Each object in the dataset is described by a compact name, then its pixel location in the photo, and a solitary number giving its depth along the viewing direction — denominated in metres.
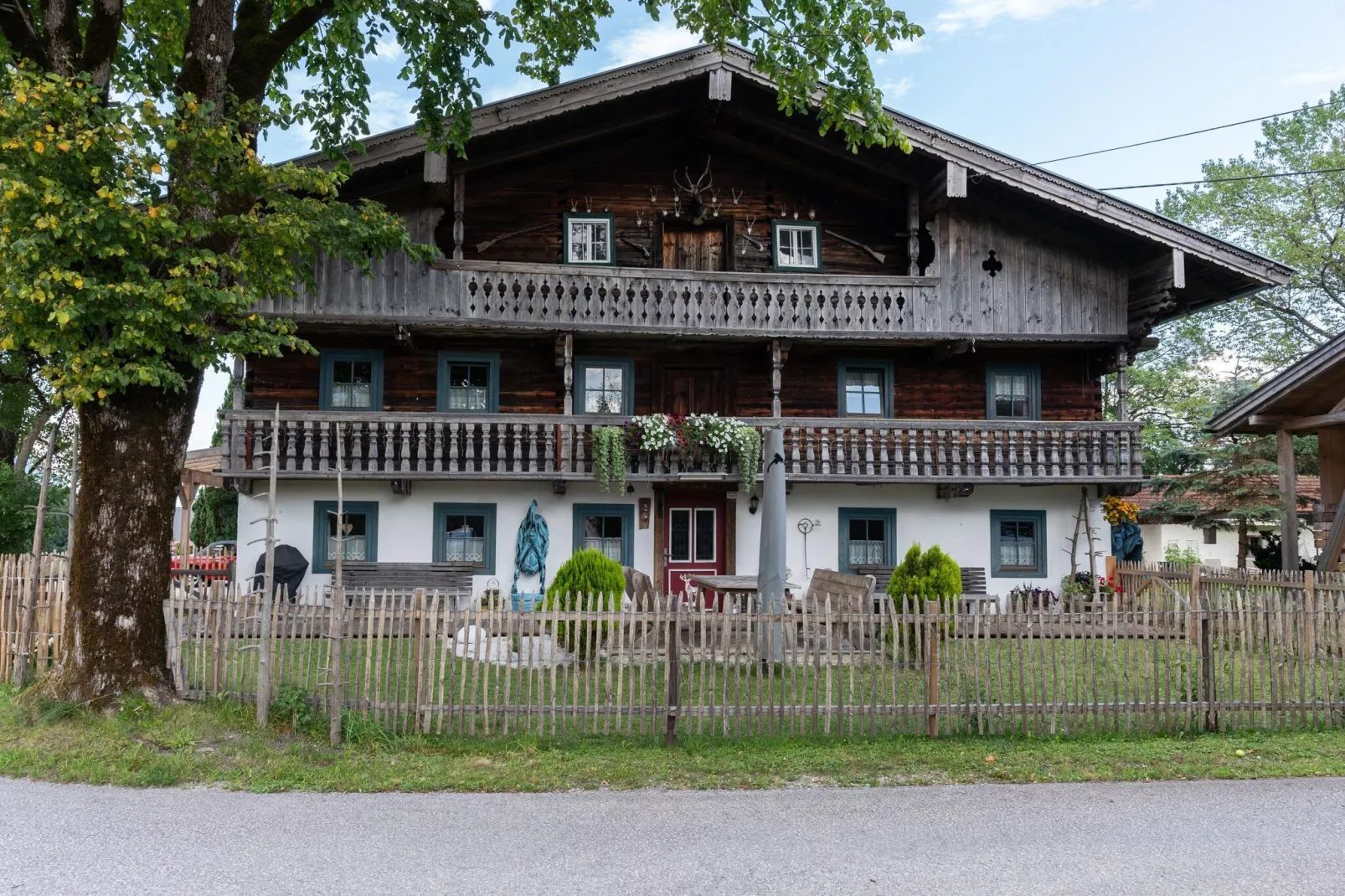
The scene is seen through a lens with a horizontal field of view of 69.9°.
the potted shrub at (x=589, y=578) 11.58
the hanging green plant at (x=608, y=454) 16.20
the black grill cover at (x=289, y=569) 15.97
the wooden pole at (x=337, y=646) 7.90
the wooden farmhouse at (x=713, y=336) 16.52
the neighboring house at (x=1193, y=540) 33.62
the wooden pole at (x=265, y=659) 8.15
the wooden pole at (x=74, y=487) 8.93
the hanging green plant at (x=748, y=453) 16.67
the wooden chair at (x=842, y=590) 11.46
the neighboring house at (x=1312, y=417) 15.36
